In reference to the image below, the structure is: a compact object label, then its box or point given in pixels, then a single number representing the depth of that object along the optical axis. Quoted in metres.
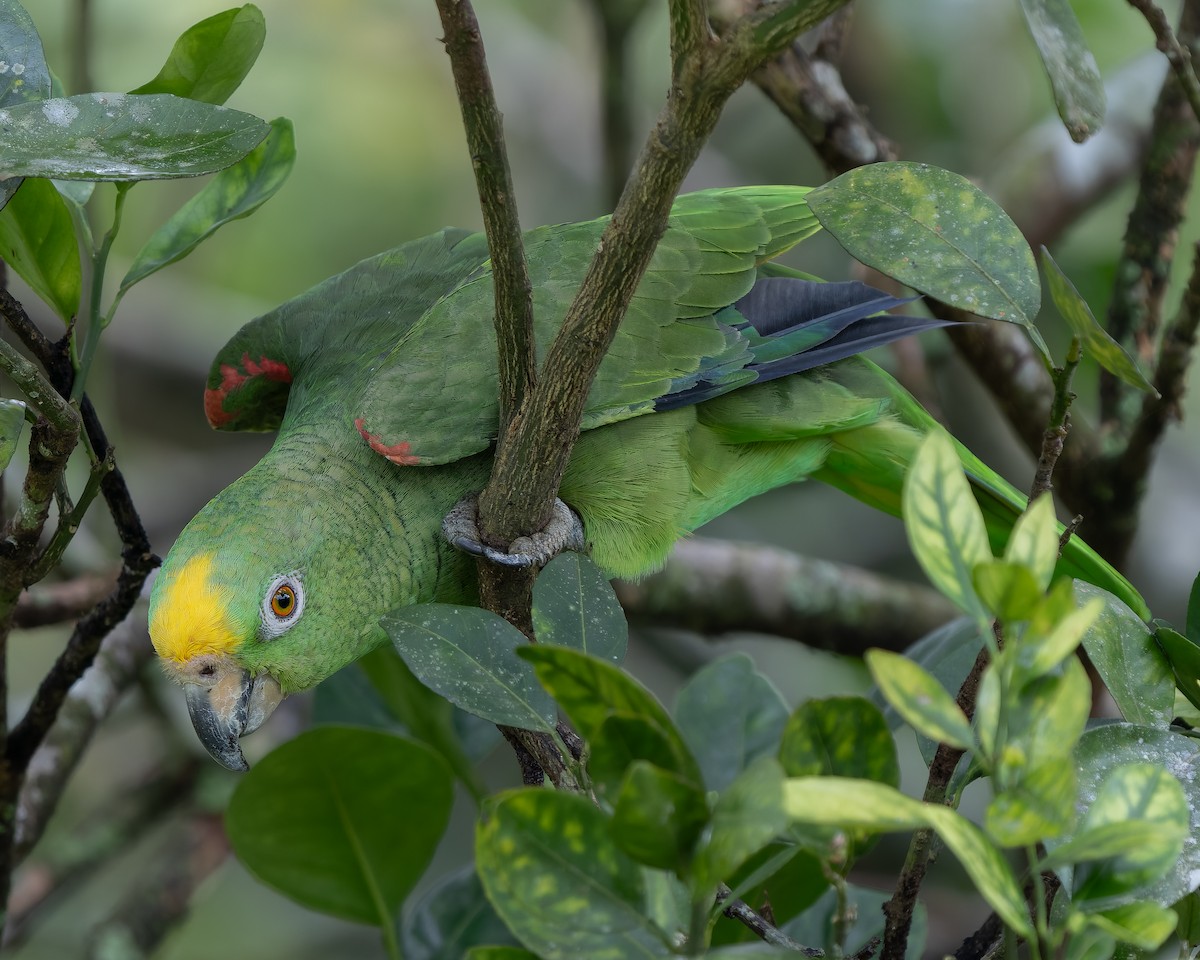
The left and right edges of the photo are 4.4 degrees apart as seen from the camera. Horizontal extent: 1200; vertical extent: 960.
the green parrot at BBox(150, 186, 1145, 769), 5.74
